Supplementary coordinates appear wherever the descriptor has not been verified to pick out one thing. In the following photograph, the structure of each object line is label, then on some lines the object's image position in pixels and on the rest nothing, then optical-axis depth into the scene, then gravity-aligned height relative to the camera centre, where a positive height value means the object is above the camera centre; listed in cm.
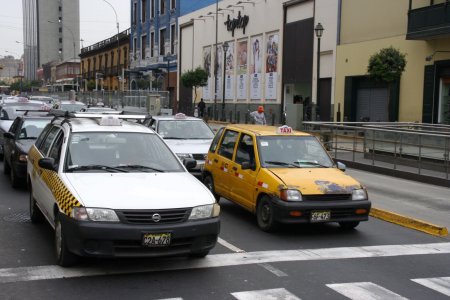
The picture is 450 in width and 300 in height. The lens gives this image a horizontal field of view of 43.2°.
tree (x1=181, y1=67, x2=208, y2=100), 4800 +169
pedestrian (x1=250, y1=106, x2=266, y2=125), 2013 -59
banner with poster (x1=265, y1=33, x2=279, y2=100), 4059 +249
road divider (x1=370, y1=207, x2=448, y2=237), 887 -198
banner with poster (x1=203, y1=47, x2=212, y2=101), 5219 +286
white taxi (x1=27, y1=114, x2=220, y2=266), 581 -109
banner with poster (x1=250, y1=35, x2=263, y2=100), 4288 +246
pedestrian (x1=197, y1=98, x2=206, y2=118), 4297 -68
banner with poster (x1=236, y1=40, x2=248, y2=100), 4512 +242
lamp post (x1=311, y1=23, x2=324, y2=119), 2573 +318
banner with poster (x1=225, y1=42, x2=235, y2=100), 4738 +226
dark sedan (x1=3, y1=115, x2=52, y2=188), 1164 -107
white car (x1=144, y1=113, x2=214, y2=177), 1317 -92
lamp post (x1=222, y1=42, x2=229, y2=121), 4321 +239
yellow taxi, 823 -123
